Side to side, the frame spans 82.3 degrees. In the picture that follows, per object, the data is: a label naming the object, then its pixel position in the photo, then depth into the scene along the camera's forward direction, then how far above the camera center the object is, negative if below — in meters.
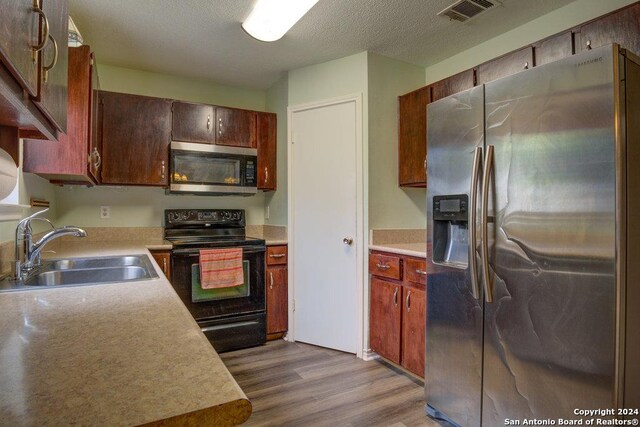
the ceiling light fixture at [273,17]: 2.12 +1.19
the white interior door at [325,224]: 2.86 -0.09
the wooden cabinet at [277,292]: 3.12 -0.68
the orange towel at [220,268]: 2.83 -0.44
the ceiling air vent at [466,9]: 2.14 +1.23
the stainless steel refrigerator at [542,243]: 1.26 -0.12
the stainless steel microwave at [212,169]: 3.02 +0.37
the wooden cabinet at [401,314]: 2.31 -0.70
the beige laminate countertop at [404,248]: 2.31 -0.25
